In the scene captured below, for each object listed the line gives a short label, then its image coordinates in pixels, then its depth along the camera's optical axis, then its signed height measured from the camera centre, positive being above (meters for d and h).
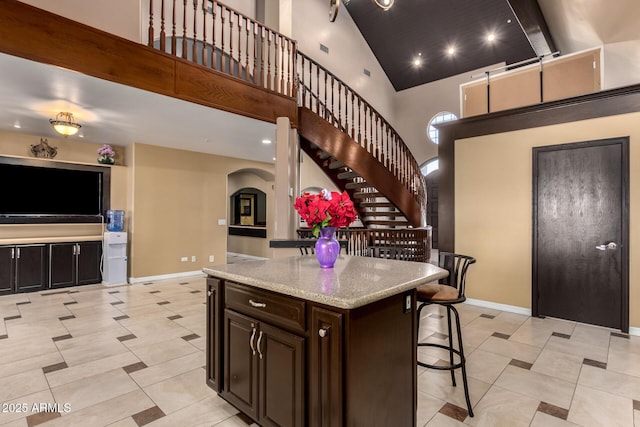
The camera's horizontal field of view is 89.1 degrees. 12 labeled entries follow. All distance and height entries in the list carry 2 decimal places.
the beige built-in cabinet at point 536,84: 3.83 +1.73
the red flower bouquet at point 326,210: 2.01 +0.05
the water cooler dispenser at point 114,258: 5.74 -0.73
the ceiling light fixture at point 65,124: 4.29 +1.23
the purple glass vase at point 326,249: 2.10 -0.20
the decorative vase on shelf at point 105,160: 6.00 +1.05
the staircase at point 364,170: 5.35 +0.94
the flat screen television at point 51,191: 5.32 +0.45
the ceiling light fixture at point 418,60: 9.30 +4.58
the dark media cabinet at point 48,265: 5.07 -0.80
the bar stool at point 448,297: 2.19 -0.55
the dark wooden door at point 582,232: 3.51 -0.16
